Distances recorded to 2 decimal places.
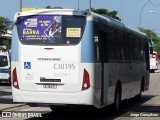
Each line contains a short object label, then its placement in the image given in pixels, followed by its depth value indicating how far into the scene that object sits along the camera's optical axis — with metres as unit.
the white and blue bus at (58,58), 12.78
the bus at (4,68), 30.77
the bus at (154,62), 63.49
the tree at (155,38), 121.09
